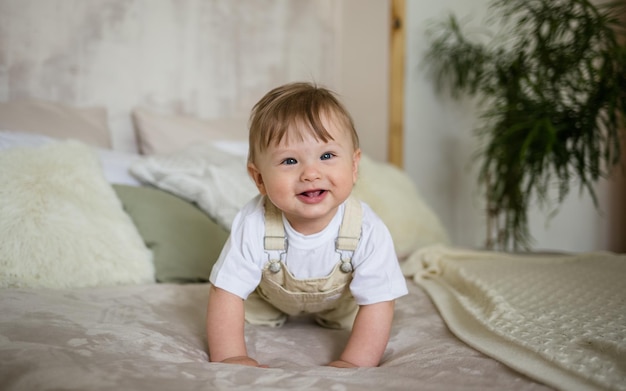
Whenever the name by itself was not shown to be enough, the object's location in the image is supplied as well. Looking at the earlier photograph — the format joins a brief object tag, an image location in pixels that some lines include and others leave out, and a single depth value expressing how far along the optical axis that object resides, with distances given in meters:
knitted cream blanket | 0.77
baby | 0.97
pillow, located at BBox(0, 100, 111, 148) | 1.68
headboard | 1.96
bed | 0.75
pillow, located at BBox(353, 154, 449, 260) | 1.86
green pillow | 1.44
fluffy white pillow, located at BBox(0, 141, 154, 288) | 1.21
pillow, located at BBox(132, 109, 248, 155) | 2.01
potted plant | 2.07
